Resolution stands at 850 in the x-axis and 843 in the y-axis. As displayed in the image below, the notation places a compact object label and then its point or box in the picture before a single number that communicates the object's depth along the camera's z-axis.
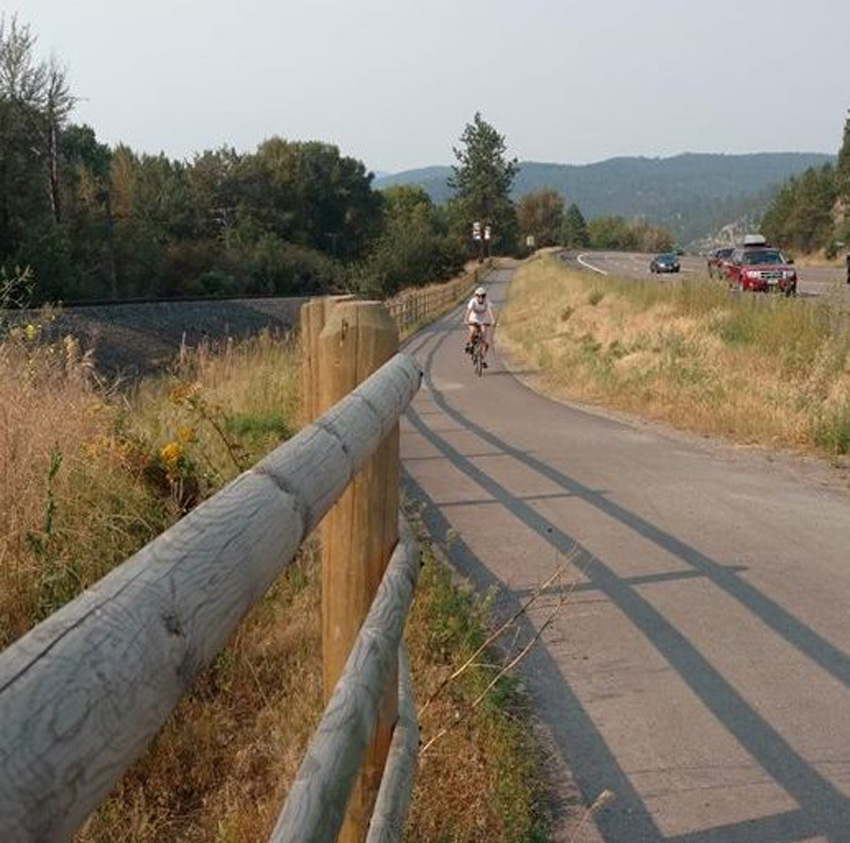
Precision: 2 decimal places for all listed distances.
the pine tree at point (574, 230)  153.12
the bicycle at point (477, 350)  20.11
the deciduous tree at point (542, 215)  144.00
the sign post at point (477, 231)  72.26
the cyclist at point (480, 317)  20.22
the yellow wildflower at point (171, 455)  5.34
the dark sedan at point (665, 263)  55.50
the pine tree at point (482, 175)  110.12
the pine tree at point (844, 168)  80.44
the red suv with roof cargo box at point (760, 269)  32.75
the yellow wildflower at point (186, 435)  5.61
